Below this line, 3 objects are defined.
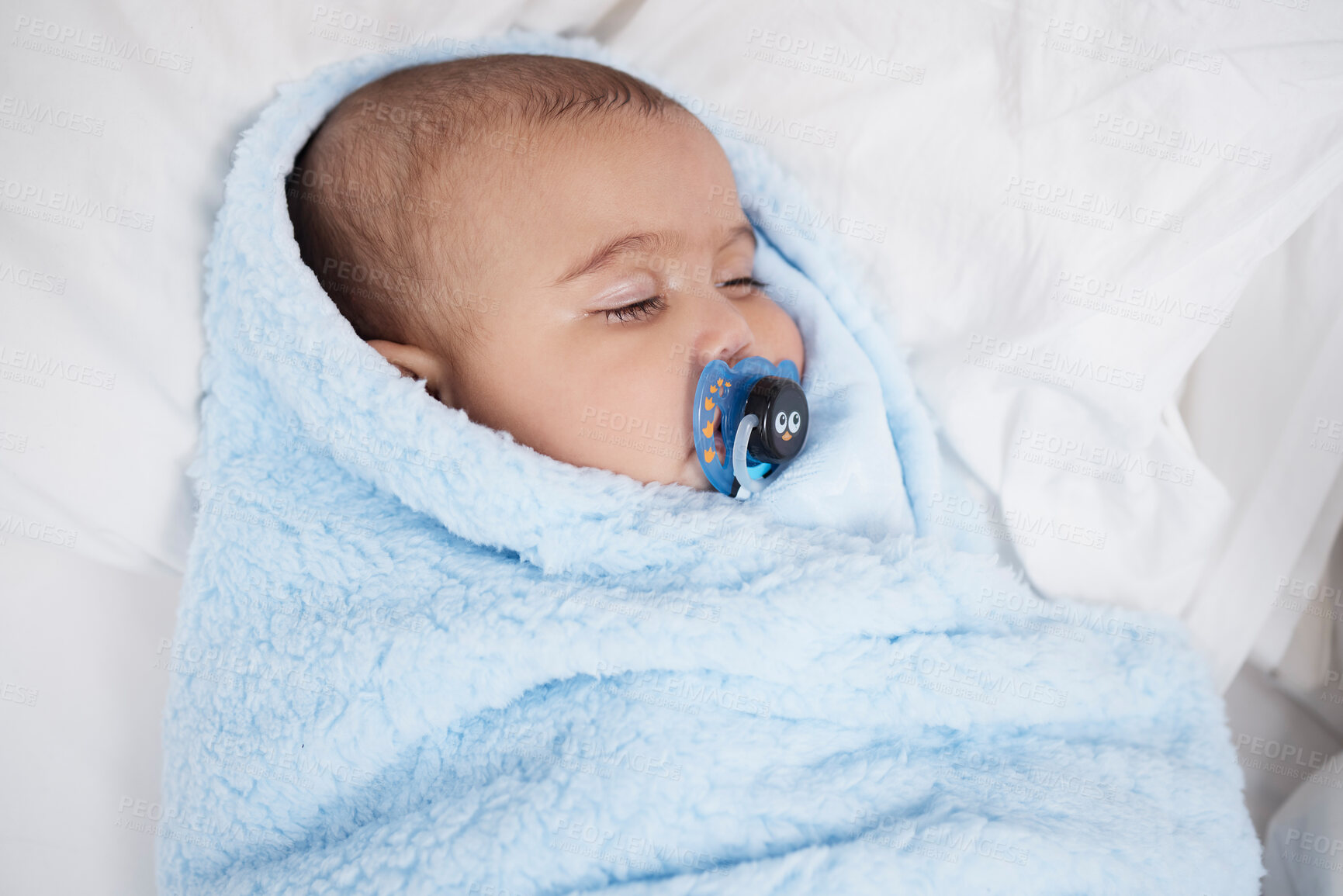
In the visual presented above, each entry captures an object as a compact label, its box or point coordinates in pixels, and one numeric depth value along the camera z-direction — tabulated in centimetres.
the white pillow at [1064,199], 66
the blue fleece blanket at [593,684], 60
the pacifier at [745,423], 65
